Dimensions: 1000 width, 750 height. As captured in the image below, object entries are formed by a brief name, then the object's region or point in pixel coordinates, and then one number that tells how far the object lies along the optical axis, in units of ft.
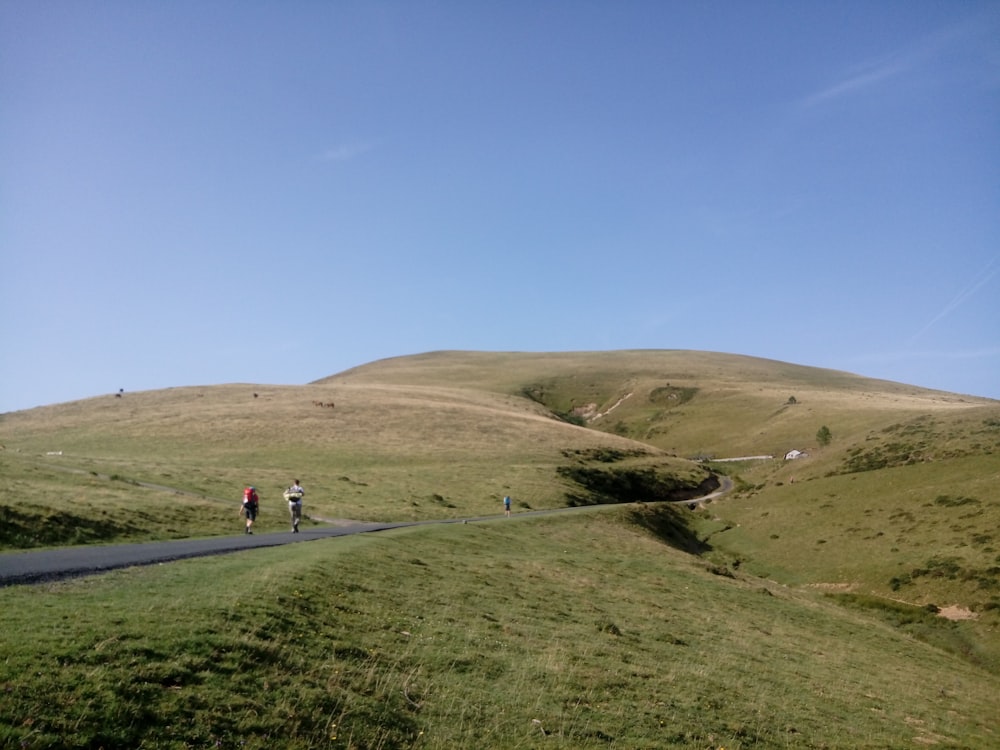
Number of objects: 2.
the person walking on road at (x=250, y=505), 120.26
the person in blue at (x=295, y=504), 126.41
